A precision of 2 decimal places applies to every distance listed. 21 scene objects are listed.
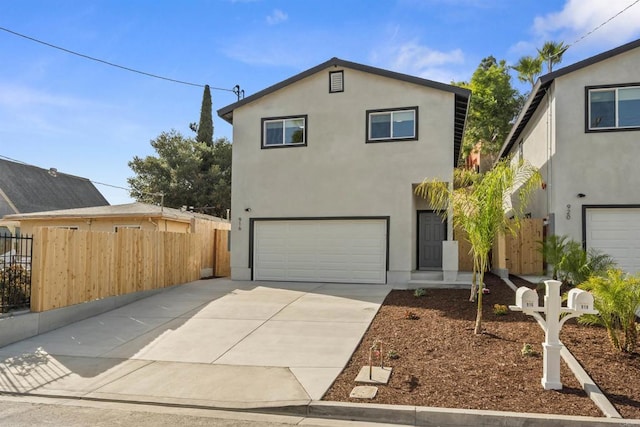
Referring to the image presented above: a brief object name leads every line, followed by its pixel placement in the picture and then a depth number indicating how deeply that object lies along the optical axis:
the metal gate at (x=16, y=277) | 8.95
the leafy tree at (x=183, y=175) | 31.62
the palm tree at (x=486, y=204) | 8.17
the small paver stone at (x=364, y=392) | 5.72
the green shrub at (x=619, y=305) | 6.68
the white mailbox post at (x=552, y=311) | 5.79
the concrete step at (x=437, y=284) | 12.66
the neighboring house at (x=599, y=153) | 12.51
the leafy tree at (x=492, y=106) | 27.64
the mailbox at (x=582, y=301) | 5.83
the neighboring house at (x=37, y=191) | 25.89
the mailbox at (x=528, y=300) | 5.96
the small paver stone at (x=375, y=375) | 6.23
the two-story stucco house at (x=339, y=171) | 14.02
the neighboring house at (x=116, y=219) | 18.06
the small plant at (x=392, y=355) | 7.12
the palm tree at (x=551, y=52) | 28.42
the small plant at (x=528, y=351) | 6.92
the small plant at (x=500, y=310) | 9.17
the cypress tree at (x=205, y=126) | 34.91
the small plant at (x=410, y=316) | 9.30
